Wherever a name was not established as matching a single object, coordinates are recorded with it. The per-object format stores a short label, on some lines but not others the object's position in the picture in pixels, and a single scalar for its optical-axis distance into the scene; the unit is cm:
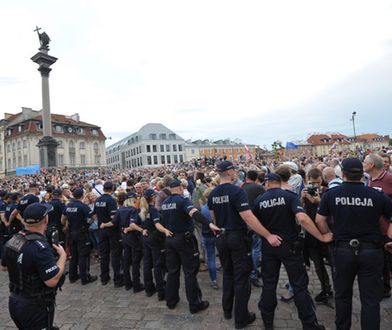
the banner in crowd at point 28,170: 3069
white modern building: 9062
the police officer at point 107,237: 647
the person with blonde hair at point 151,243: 566
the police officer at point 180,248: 495
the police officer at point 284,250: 389
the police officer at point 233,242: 434
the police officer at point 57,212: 736
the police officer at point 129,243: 611
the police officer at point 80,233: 678
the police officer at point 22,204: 752
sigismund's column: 2961
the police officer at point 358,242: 343
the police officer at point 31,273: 293
